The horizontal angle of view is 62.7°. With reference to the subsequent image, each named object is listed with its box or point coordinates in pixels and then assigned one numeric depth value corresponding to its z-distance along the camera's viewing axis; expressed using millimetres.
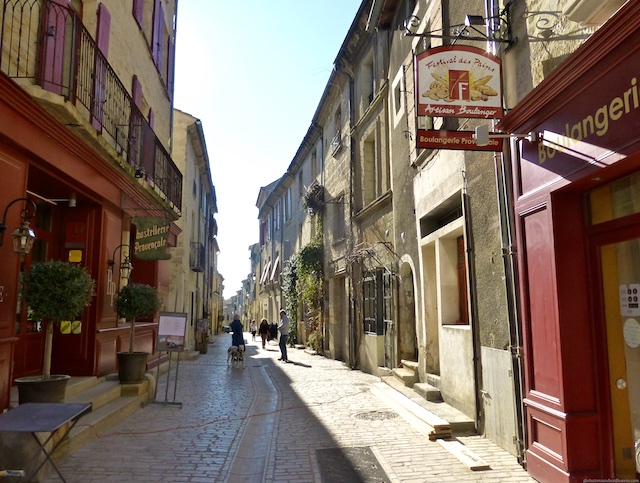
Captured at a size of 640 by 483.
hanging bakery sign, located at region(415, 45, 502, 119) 5504
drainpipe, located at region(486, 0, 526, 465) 5500
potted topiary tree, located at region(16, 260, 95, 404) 5582
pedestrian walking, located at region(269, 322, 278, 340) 27109
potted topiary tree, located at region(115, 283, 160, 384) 8148
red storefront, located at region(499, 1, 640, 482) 4219
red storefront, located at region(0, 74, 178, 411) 5383
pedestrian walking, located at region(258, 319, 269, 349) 24109
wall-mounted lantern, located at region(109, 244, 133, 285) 8961
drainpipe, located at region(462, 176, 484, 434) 6645
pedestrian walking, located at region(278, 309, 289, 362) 16672
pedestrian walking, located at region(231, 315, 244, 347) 14719
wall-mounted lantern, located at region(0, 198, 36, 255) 5160
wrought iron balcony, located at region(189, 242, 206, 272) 20984
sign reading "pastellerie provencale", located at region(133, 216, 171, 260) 9352
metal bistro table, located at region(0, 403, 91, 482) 3734
